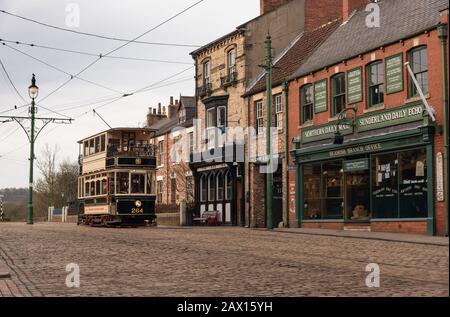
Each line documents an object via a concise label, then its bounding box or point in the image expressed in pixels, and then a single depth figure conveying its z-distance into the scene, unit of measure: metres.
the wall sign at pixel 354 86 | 25.97
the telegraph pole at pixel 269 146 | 27.36
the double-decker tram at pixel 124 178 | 33.00
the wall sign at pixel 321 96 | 27.98
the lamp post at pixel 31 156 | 40.91
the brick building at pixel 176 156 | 43.88
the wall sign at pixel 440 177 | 21.36
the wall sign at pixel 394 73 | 23.72
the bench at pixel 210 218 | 37.72
